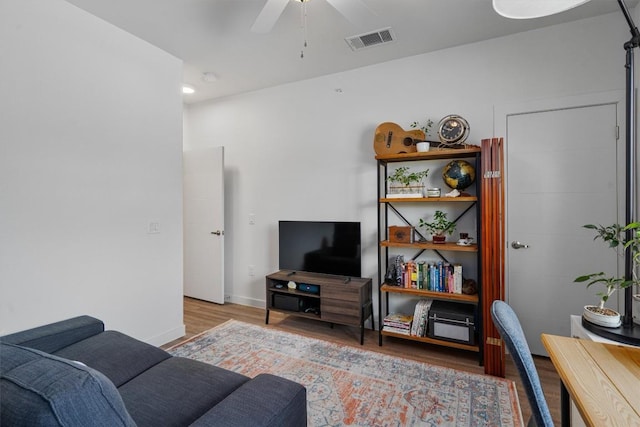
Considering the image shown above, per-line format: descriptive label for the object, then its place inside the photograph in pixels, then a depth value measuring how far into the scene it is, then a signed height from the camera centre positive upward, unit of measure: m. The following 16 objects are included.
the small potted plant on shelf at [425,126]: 2.96 +0.81
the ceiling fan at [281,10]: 1.81 +1.22
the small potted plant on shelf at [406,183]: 2.83 +0.26
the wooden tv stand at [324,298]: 2.91 -0.88
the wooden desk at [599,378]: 0.79 -0.53
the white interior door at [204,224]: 3.93 -0.16
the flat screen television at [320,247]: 3.12 -0.39
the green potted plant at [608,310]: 1.51 -0.55
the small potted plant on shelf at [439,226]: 2.73 -0.15
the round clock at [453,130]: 2.63 +0.69
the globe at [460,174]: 2.64 +0.30
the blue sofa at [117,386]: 0.72 -0.71
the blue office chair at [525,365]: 0.80 -0.43
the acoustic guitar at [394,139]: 2.85 +0.67
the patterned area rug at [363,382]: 1.86 -1.24
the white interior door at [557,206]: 2.44 +0.02
